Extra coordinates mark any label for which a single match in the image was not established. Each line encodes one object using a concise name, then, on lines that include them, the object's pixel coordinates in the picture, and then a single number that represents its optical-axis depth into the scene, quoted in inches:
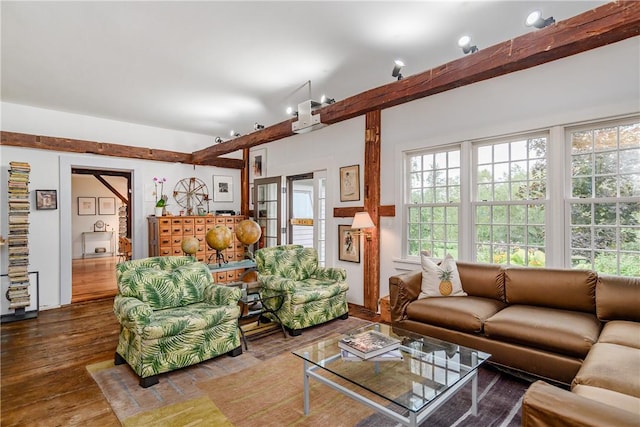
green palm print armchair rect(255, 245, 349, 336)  143.4
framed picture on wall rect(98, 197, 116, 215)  415.4
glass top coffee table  70.2
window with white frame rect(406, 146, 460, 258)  155.7
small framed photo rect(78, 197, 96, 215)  401.7
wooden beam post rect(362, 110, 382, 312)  177.3
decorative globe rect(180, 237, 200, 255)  139.6
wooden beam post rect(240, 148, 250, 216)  275.6
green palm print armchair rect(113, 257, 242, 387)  102.0
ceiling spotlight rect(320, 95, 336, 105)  153.5
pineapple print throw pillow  130.5
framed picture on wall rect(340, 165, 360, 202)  187.9
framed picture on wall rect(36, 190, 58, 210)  189.2
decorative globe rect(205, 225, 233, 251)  142.6
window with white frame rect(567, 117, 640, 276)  112.3
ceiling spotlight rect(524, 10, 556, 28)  87.6
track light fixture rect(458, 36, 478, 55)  103.0
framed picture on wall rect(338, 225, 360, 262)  189.0
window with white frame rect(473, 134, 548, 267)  131.3
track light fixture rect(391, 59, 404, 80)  119.0
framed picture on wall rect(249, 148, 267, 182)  259.7
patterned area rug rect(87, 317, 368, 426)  85.6
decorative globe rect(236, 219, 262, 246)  145.9
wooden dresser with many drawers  217.8
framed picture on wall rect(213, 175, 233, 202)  268.5
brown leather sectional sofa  65.2
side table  147.0
